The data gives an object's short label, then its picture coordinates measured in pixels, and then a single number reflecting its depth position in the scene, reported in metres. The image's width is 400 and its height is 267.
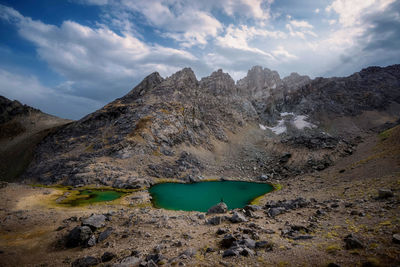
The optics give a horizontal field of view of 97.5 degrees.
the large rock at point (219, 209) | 25.96
